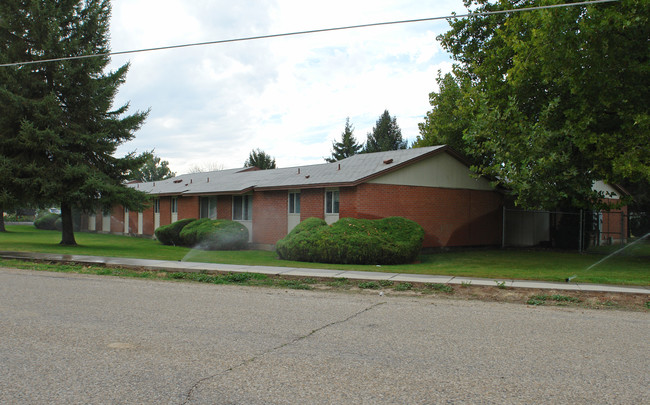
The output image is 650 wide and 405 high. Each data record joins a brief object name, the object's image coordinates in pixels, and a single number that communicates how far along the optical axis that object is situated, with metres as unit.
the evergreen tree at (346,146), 70.00
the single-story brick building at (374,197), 21.02
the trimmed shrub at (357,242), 16.94
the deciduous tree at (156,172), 92.88
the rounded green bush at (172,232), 26.84
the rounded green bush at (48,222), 44.78
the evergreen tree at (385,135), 67.75
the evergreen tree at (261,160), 62.69
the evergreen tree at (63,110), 22.81
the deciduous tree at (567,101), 15.81
